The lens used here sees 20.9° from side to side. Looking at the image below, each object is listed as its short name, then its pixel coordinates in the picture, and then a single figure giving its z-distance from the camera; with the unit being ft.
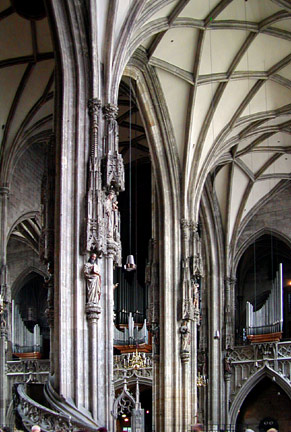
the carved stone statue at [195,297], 101.35
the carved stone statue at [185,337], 98.32
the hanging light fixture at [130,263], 81.61
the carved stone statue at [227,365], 120.88
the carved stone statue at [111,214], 68.44
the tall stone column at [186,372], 97.14
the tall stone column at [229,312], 122.62
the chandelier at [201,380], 115.44
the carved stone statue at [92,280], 65.82
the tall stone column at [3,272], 97.42
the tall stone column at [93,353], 63.87
